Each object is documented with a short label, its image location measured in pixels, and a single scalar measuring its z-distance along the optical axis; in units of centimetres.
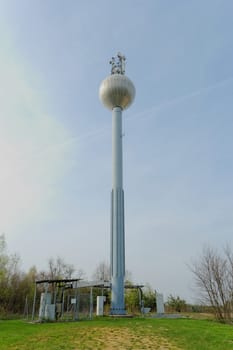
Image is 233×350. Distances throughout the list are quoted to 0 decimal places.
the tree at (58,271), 3825
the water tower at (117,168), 2302
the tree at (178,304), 2980
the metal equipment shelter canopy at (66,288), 1969
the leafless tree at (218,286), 2166
